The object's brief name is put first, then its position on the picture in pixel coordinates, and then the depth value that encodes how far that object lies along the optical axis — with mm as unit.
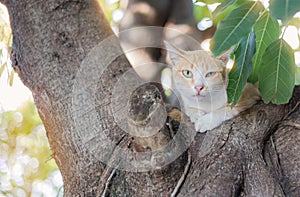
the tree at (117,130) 1427
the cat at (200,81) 1680
